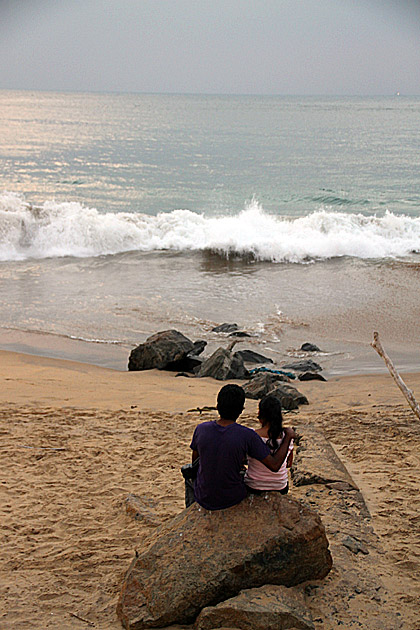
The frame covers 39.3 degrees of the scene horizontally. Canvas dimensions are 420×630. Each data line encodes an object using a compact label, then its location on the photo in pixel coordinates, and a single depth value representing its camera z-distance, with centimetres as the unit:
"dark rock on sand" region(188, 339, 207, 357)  985
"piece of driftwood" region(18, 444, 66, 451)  611
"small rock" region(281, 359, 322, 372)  929
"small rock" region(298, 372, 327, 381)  891
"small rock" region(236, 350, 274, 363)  972
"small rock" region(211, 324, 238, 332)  1146
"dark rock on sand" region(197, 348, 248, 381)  892
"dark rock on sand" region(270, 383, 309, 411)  762
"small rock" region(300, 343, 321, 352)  1041
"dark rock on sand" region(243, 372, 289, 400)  796
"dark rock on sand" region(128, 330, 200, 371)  939
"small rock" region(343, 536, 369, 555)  413
